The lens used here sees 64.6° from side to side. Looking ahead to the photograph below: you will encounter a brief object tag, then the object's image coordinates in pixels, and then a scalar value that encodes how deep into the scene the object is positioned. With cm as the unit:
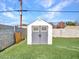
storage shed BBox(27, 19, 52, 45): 776
